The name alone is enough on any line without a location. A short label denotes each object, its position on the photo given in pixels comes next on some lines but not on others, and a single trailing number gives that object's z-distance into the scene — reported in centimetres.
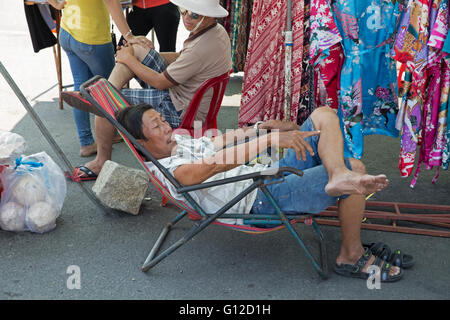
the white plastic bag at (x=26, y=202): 271
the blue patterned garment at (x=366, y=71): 277
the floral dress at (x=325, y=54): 279
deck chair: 212
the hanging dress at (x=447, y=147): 263
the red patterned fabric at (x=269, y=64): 304
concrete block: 295
